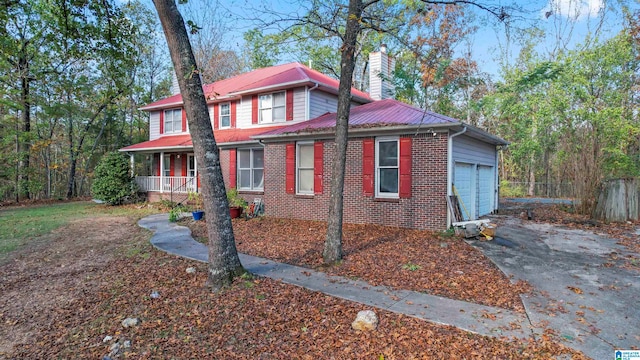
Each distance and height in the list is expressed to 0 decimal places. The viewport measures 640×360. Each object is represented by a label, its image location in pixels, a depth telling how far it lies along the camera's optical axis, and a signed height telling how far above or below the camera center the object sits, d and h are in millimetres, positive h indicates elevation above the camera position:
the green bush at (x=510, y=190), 22750 -695
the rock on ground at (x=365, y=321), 3705 -1572
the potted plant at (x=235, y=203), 11994 -933
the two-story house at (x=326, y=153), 9141 +858
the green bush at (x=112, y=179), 16359 -108
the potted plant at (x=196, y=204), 11625 -1139
